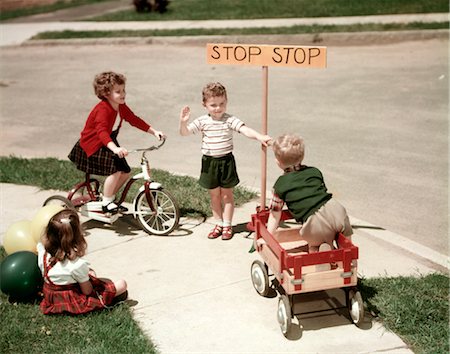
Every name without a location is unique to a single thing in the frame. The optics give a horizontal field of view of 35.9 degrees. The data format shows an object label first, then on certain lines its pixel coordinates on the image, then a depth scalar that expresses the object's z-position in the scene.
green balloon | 5.16
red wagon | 4.70
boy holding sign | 6.10
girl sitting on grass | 4.90
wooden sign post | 5.69
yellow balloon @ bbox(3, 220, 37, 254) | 5.86
